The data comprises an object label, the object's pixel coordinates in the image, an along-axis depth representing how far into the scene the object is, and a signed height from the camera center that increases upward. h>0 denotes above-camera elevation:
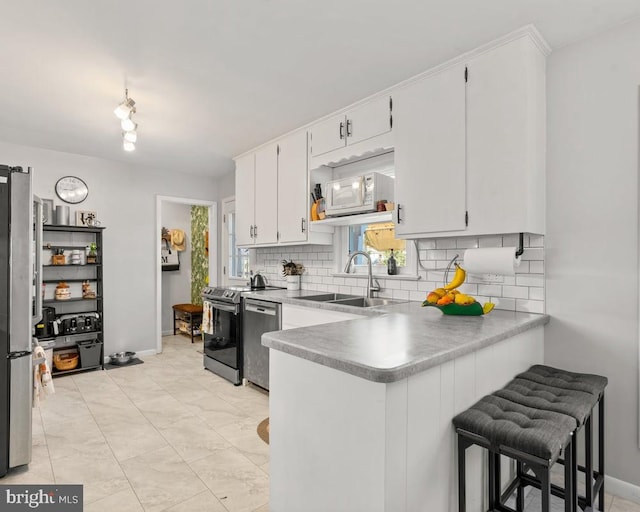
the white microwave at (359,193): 2.86 +0.49
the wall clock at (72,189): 4.15 +0.75
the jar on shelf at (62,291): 4.05 -0.38
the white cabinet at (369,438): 1.14 -0.61
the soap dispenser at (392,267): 3.10 -0.10
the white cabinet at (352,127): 2.76 +1.03
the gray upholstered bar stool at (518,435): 1.16 -0.59
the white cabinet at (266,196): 3.80 +0.62
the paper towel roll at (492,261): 2.11 -0.03
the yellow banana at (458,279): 2.24 -0.14
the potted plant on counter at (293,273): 3.86 -0.18
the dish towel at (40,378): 2.24 -0.74
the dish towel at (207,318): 3.97 -0.66
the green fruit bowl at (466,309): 2.09 -0.30
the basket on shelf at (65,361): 3.93 -1.11
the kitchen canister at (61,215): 4.02 +0.45
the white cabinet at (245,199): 4.13 +0.64
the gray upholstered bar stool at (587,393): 1.61 -0.59
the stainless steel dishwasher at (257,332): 3.26 -0.70
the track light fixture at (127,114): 2.59 +1.00
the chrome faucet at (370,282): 3.13 -0.23
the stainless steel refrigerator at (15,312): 2.07 -0.31
